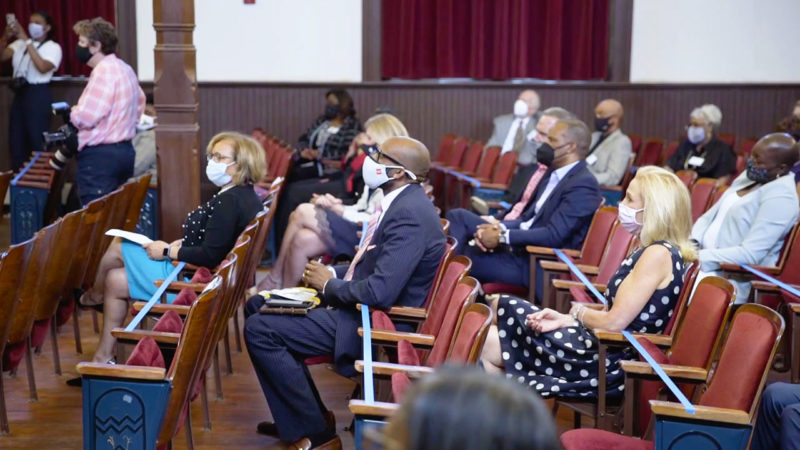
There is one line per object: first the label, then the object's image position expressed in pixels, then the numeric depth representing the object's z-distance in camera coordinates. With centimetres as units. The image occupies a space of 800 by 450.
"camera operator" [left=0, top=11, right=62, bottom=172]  900
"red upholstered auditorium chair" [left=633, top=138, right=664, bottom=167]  883
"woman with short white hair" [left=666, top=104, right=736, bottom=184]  748
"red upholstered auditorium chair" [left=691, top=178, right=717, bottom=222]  538
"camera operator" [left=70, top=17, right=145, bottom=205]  561
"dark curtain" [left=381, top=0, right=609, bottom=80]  1034
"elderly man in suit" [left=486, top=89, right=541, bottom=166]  855
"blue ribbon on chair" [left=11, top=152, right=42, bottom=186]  647
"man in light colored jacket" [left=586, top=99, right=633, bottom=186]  722
